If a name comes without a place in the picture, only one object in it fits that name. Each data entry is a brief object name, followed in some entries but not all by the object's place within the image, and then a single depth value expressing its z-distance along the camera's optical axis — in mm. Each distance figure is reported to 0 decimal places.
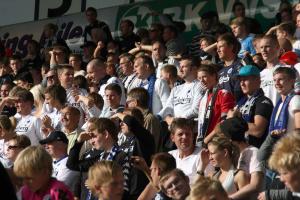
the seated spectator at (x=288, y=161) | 6129
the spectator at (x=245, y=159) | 8306
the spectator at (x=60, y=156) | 9867
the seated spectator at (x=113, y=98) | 11609
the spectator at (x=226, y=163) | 8453
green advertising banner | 16938
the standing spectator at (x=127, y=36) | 16797
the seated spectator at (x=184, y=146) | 9438
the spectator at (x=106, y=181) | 7492
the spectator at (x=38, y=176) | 7434
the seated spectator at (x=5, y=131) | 11495
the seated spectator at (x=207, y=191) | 6754
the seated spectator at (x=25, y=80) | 15352
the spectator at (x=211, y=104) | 10539
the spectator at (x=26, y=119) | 12164
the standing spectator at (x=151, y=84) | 12367
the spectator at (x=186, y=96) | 11617
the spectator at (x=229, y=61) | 11389
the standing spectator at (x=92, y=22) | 17938
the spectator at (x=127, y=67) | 13536
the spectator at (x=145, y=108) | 10773
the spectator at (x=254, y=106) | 9906
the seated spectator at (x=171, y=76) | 12719
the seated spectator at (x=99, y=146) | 9609
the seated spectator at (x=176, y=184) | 7887
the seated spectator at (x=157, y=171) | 8602
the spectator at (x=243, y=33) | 13727
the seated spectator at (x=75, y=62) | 15594
